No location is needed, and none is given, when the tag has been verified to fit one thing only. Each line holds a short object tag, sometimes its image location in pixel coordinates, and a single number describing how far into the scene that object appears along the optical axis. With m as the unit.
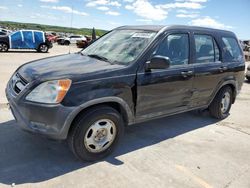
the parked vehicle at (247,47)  26.04
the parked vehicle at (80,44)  22.42
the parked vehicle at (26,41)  14.19
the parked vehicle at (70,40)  26.95
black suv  2.39
